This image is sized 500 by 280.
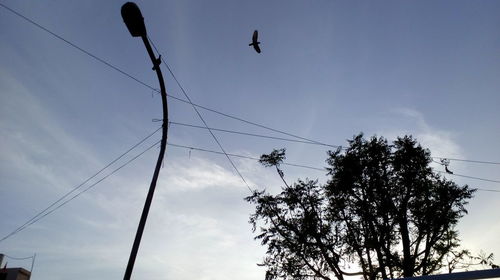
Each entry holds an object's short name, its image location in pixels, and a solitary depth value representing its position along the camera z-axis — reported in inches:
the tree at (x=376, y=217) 752.3
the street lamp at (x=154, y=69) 259.8
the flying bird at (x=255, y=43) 358.4
